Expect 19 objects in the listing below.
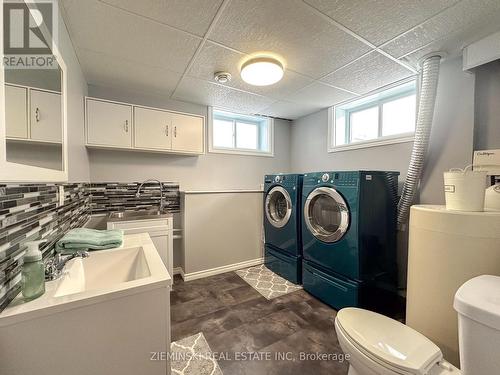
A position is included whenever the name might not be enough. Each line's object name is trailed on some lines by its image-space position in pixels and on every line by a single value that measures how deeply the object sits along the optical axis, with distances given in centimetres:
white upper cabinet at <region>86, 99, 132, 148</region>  204
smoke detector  199
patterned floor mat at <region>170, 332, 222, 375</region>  131
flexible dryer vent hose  173
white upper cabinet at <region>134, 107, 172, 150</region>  225
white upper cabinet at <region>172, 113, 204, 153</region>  244
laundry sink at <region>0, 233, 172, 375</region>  62
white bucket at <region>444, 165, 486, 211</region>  119
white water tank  113
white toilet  76
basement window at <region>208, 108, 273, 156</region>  304
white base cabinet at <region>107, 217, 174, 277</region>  205
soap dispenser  67
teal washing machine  235
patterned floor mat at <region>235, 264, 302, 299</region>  222
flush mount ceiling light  175
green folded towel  109
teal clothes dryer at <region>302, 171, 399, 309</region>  174
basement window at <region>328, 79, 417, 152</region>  221
